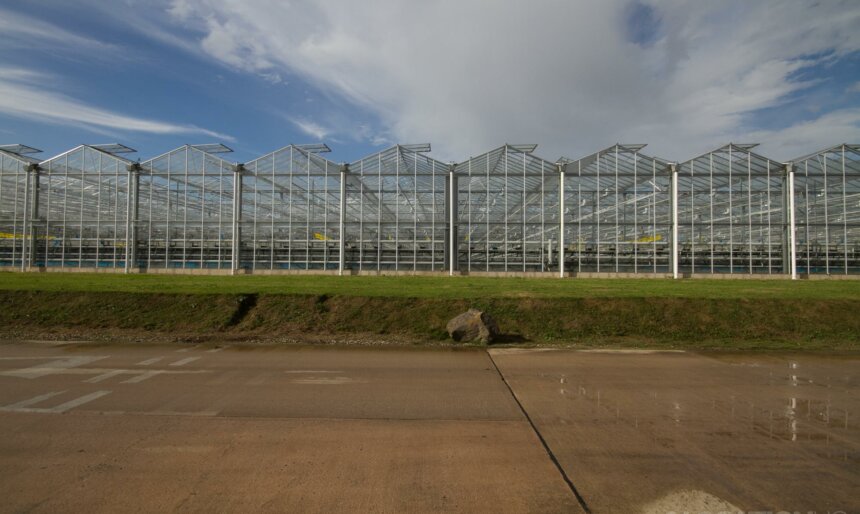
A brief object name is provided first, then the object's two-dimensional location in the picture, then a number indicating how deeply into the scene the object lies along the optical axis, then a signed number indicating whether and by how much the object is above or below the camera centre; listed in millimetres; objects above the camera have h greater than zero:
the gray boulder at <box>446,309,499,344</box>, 12224 -1553
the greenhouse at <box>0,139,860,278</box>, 32594 +3941
